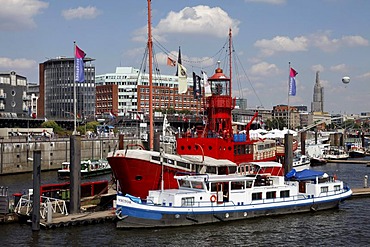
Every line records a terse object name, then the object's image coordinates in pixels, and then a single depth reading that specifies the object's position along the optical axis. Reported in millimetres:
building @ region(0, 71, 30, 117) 144625
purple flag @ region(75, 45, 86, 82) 44219
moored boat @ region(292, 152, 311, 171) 88938
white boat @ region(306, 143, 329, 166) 116012
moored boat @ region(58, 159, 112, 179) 76625
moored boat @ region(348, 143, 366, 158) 135125
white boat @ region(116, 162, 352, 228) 39250
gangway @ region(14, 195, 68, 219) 40625
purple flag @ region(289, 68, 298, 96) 59438
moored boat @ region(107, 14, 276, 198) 43625
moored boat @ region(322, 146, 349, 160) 121500
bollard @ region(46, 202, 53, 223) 38625
